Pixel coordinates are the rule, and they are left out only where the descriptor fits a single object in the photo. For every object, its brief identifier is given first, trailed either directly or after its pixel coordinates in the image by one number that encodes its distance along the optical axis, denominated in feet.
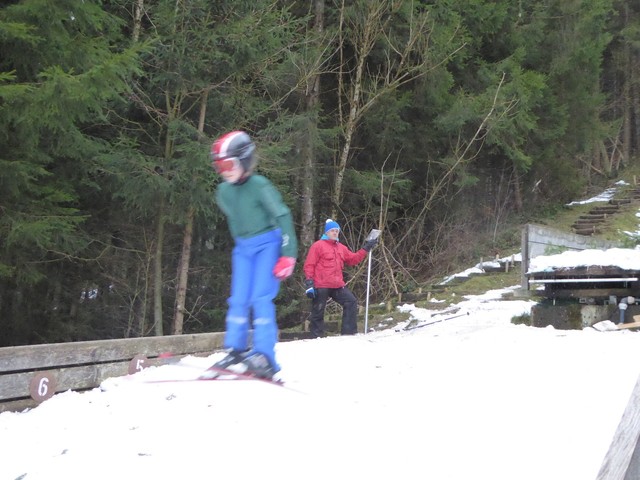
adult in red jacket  28.09
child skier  14.97
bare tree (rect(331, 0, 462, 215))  49.93
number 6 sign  16.29
